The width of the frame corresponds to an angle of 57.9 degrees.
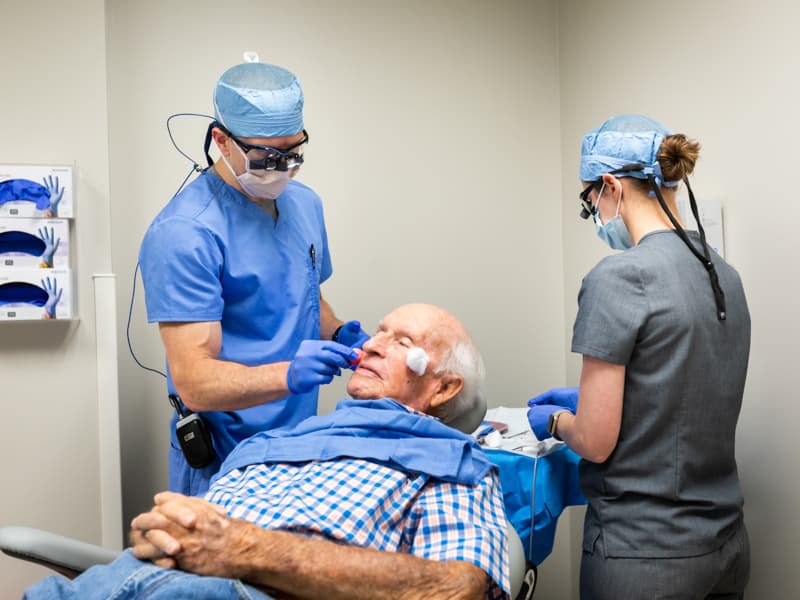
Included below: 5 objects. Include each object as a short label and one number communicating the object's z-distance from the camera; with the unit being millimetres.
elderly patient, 1092
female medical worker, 1377
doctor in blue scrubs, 1581
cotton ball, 1548
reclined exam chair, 1183
